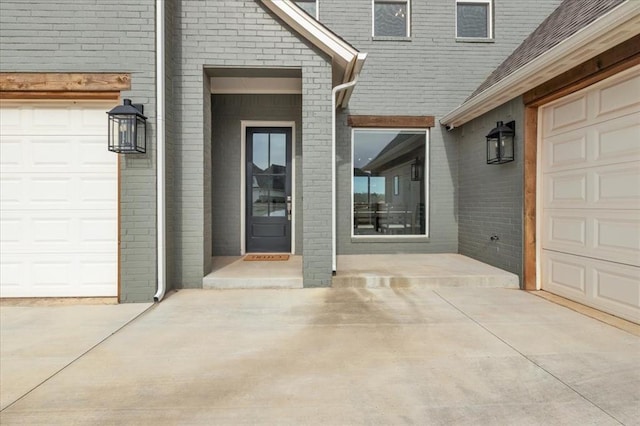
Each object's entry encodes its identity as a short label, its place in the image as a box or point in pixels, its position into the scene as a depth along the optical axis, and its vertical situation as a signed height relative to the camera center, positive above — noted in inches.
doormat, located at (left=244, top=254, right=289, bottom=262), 239.9 -34.6
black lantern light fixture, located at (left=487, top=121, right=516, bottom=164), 194.2 +40.6
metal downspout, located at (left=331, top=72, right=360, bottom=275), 182.5 +4.5
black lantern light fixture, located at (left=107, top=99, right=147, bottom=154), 153.5 +37.9
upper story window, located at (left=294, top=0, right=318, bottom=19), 272.6 +165.3
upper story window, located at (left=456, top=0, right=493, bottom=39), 277.7 +156.7
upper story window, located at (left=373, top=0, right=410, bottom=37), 277.0 +157.1
